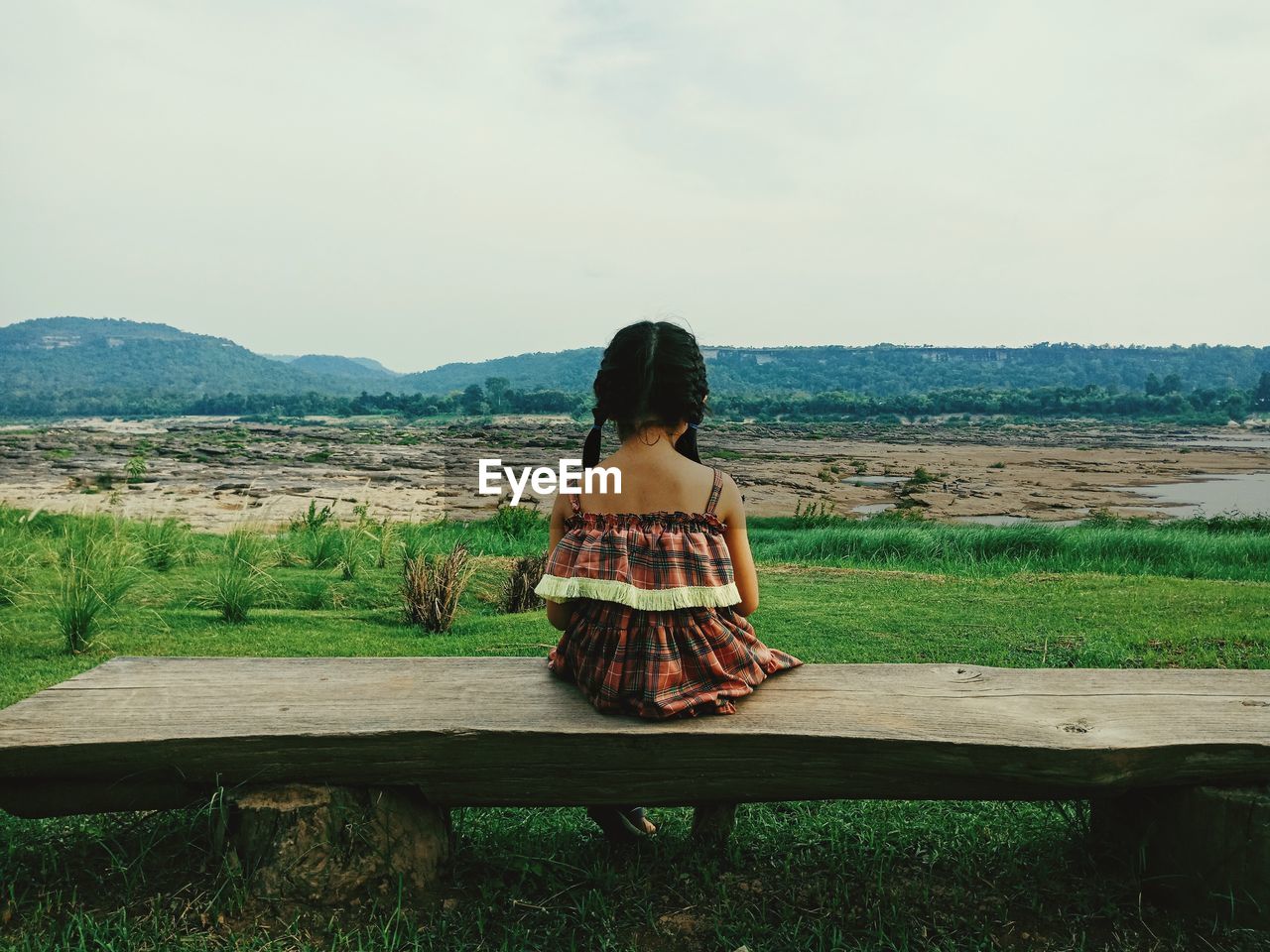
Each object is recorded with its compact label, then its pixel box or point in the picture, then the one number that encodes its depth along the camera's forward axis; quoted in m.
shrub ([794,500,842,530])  16.22
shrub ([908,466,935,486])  26.42
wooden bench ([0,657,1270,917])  2.43
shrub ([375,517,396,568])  9.10
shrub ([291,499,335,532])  10.89
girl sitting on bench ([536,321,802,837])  2.57
